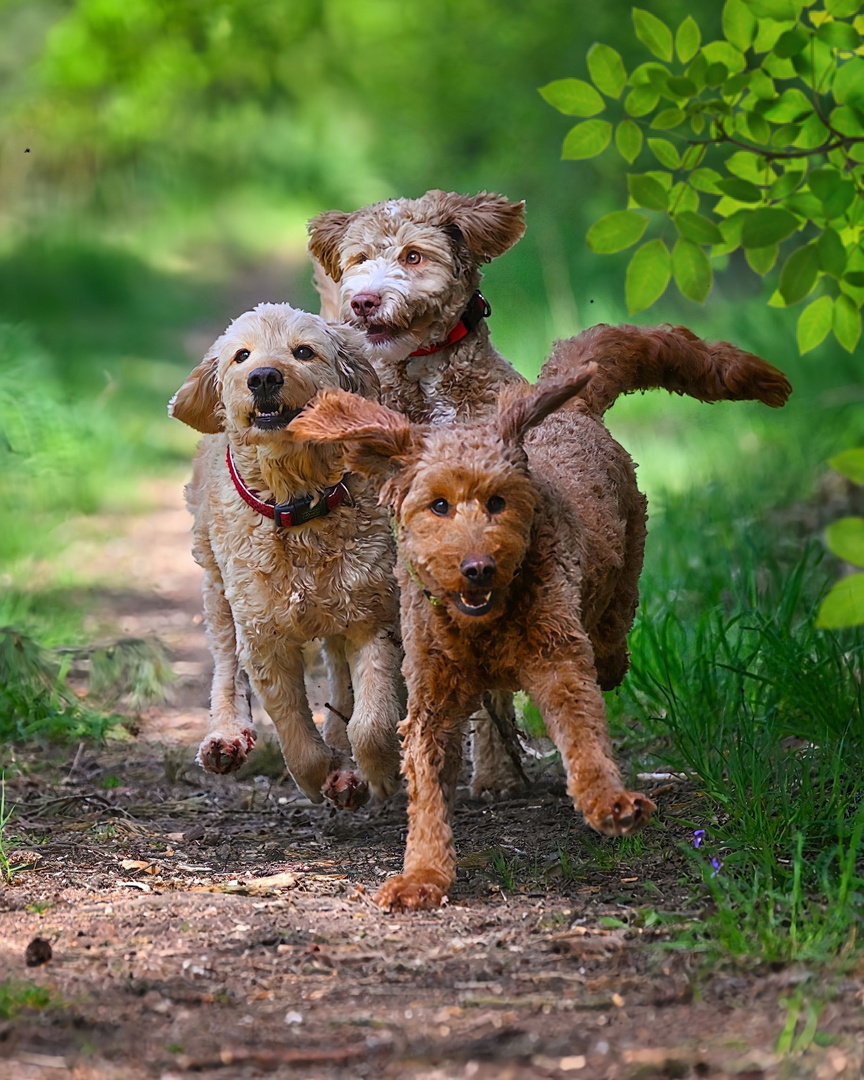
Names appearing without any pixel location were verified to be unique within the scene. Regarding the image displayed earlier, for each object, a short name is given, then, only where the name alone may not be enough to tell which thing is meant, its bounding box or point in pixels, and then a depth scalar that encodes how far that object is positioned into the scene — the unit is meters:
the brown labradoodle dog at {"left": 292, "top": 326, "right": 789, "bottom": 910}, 6.92
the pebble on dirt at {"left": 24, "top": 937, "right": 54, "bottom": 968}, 6.42
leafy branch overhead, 6.98
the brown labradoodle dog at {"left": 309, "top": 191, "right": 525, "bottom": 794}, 9.59
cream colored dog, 8.83
